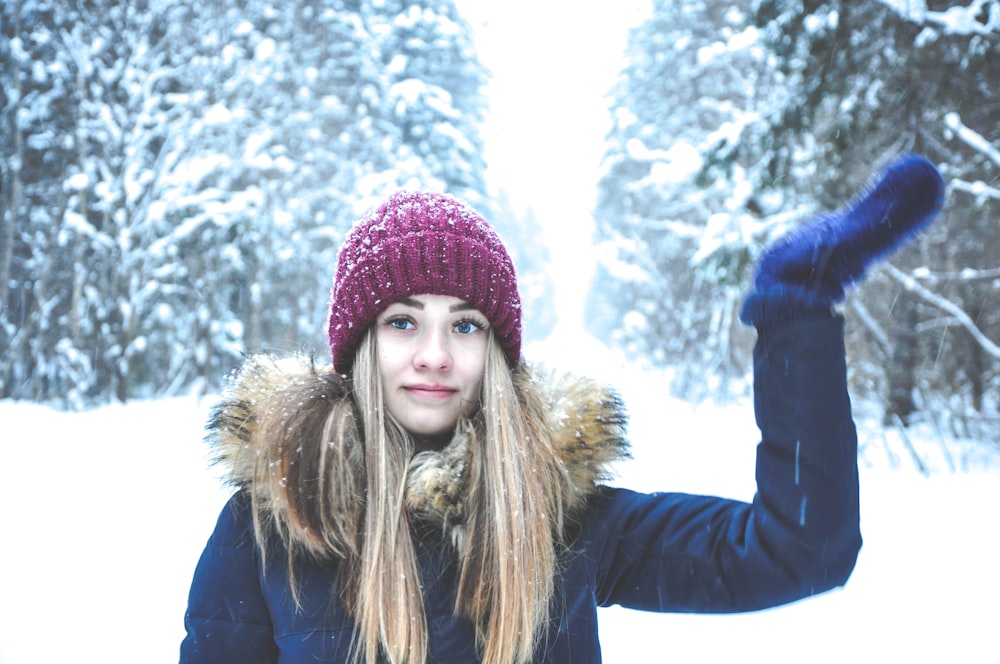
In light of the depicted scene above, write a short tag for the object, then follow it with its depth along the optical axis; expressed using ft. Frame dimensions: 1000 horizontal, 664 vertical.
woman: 4.08
